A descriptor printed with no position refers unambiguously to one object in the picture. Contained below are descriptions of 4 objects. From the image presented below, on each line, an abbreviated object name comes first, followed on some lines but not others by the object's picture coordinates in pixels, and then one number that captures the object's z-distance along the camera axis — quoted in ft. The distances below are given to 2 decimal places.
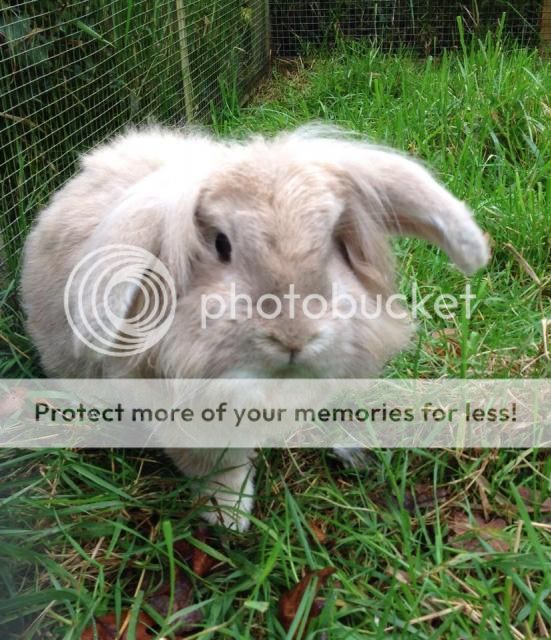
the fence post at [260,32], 4.74
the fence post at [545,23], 4.87
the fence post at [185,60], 3.18
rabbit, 1.05
